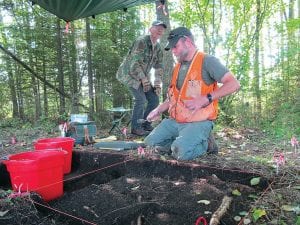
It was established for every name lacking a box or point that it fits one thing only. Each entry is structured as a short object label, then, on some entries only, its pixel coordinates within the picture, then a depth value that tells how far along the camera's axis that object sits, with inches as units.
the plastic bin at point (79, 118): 141.0
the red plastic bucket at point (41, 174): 76.8
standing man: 145.6
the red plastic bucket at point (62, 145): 101.8
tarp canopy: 124.2
